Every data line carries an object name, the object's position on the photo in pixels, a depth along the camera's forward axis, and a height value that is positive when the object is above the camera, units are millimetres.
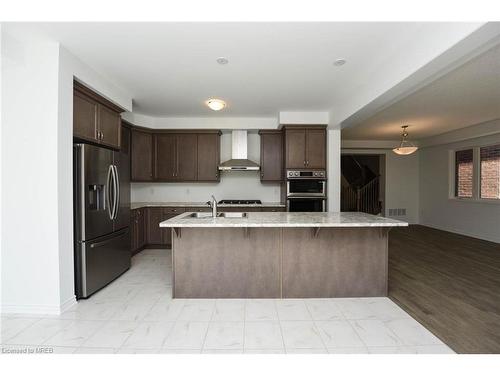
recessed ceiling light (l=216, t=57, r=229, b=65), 2635 +1306
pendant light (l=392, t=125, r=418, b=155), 5641 +810
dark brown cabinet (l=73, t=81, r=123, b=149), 2723 +785
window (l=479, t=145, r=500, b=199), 5484 +296
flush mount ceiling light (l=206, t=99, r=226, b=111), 3256 +1046
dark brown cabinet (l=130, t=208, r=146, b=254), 4387 -819
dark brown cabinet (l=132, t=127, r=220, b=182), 5001 +567
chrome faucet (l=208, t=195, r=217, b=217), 2978 -296
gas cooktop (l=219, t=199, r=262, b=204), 5045 -346
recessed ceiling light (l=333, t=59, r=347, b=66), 2691 +1316
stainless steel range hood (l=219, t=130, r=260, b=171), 5004 +704
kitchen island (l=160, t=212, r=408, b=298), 2768 -852
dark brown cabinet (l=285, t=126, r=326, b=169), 4559 +667
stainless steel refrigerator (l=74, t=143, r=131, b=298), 2635 -378
